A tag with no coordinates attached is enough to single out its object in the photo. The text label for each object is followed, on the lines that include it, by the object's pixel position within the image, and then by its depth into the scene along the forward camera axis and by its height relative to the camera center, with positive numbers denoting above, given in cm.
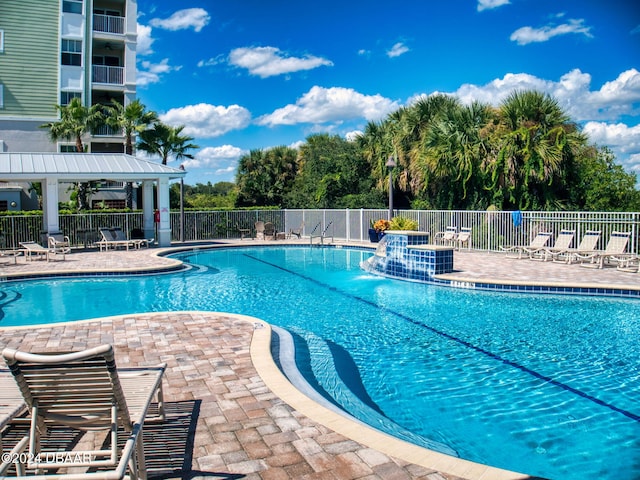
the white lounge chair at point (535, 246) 1527 -88
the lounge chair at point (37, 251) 1622 -112
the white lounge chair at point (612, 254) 1305 -96
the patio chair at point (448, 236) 1836 -69
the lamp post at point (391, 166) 1738 +168
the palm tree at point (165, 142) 2756 +410
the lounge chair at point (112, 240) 1914 -87
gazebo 1788 +161
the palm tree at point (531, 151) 1886 +237
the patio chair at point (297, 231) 2494 -71
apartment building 2811 +833
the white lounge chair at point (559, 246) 1468 -85
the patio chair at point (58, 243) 1724 -87
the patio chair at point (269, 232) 2416 -70
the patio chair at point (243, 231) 2542 -70
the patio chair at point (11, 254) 1606 -116
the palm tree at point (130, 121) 2583 +486
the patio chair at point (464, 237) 1798 -73
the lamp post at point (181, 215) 2282 +7
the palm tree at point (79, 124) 2484 +452
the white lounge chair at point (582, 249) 1399 -88
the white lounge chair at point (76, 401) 279 -106
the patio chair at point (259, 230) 2442 -62
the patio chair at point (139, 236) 2139 -78
